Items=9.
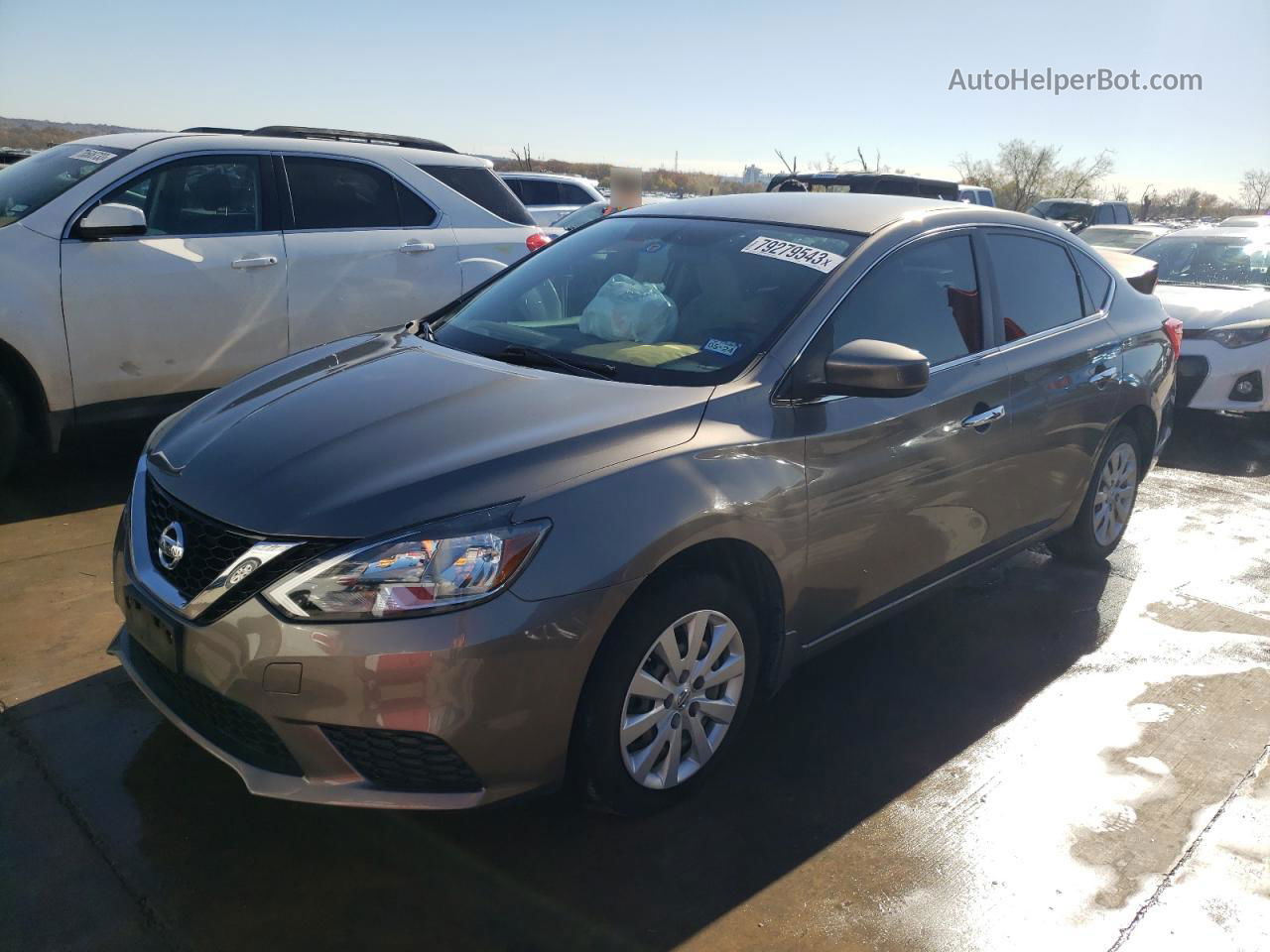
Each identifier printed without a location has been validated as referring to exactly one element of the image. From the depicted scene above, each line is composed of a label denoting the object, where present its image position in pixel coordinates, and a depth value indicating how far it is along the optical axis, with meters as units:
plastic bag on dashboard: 3.38
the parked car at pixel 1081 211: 21.23
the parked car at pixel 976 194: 16.36
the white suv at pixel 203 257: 4.86
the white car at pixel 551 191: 15.65
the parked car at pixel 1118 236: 14.39
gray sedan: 2.33
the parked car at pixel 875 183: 11.59
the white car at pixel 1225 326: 7.59
